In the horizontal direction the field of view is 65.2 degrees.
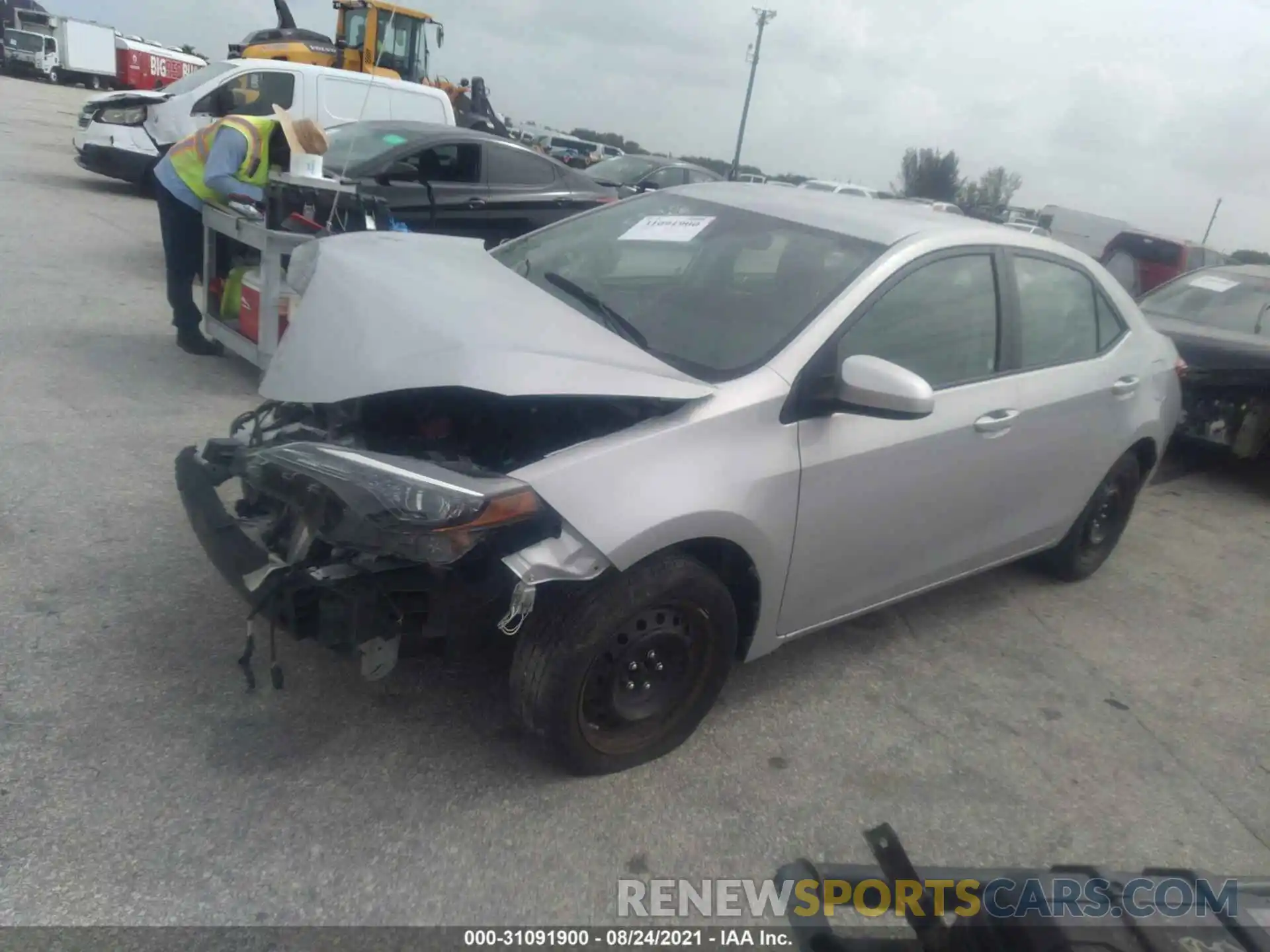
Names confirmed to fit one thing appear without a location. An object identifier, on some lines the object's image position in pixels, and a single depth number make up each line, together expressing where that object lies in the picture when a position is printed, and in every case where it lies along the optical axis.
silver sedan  2.63
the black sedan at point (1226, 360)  6.72
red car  11.88
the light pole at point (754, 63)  41.38
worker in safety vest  6.22
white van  11.00
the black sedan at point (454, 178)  7.88
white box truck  40.38
